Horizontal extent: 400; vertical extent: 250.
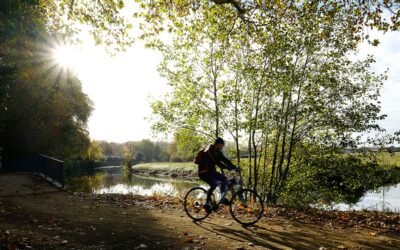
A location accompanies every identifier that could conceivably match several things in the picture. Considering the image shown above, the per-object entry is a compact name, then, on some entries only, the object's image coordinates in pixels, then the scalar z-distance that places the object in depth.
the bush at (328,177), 14.24
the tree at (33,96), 14.71
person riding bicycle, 9.34
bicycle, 9.59
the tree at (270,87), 13.59
